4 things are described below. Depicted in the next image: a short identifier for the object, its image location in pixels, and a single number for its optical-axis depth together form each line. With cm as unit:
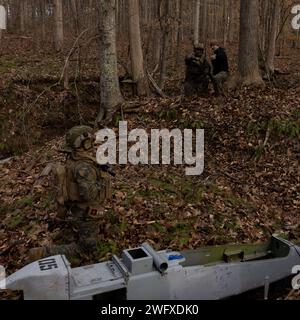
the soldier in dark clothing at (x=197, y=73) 1178
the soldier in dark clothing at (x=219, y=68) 1209
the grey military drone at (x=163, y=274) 451
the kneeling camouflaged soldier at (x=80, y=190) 563
